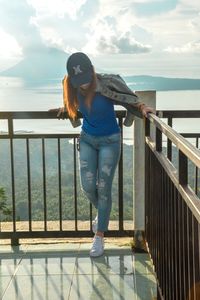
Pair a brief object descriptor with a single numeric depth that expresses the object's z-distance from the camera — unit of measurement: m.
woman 4.20
